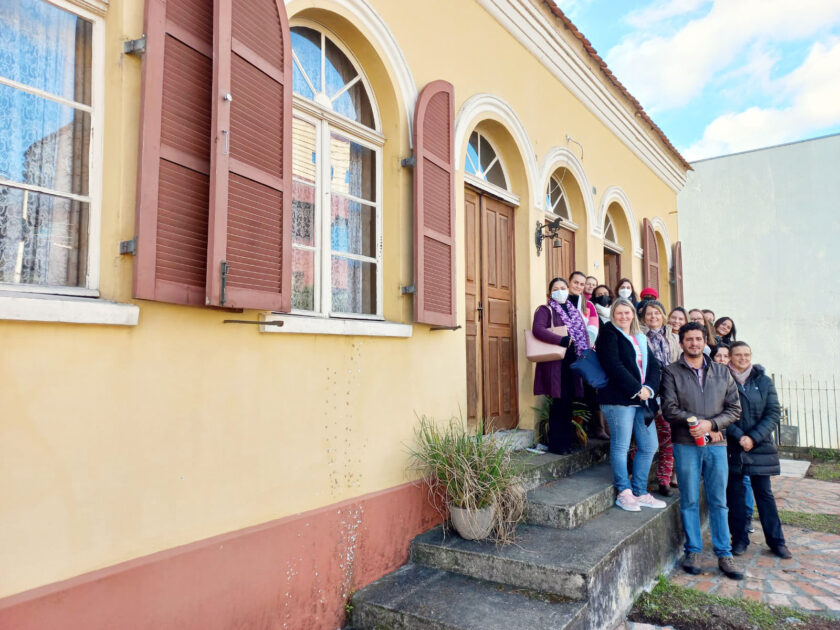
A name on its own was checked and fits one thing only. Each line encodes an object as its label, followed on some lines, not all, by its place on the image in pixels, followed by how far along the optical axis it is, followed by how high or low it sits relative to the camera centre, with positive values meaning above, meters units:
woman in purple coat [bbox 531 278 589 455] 5.37 -0.05
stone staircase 3.28 -1.35
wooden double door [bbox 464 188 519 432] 5.54 +0.38
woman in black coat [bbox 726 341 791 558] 4.67 -0.75
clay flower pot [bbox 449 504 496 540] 3.97 -1.10
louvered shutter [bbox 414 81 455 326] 4.41 +1.11
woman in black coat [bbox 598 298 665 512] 4.68 -0.31
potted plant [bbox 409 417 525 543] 3.98 -0.85
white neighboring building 16.05 +2.89
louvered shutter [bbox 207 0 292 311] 2.91 +0.98
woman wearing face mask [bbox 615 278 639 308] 6.59 +0.69
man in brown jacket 4.47 -0.52
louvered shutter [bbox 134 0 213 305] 2.65 +0.91
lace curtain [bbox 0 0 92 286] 2.51 +0.89
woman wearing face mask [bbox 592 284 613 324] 6.14 +0.54
